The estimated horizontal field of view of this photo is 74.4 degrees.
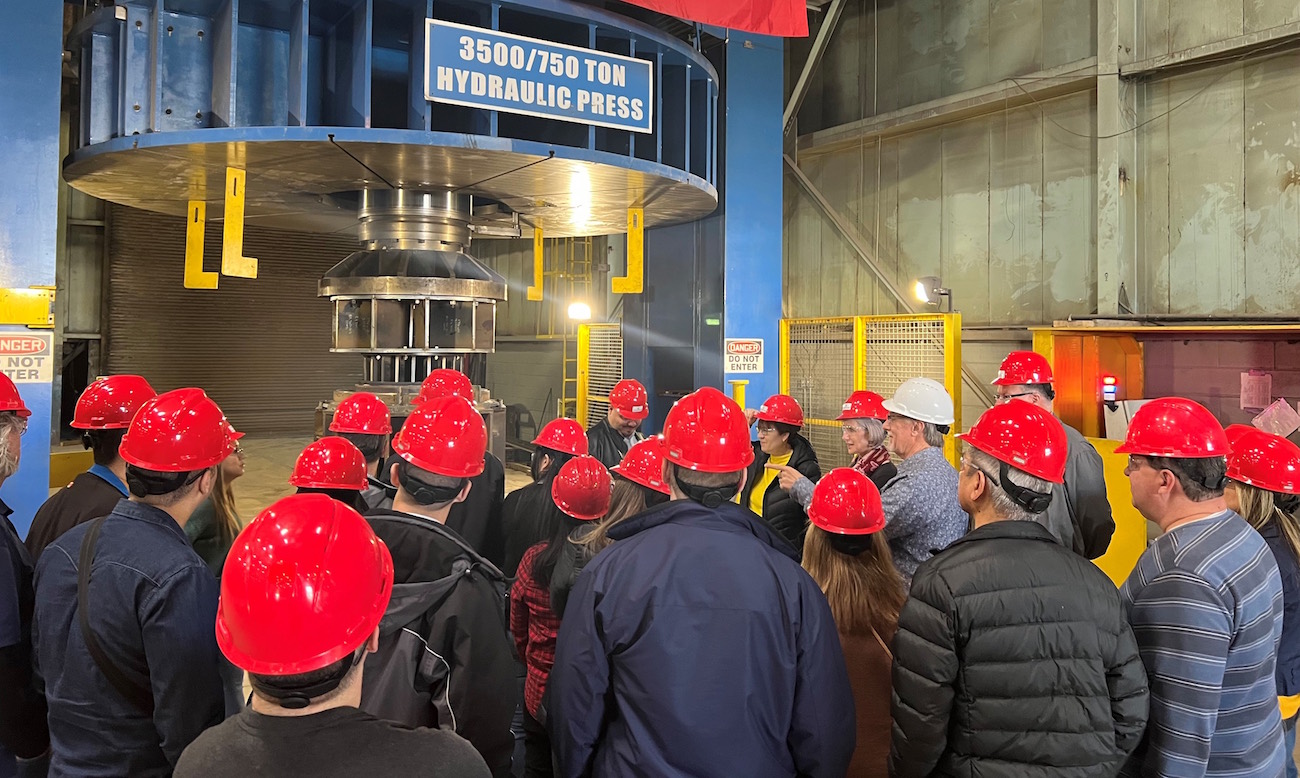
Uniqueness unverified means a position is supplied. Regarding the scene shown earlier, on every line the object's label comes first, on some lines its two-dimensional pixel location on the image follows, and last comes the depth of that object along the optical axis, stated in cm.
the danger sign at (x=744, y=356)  718
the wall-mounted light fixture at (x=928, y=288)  897
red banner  540
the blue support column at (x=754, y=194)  708
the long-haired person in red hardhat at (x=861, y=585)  252
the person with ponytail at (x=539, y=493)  384
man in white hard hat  360
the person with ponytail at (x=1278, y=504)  290
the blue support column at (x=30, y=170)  438
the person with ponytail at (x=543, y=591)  294
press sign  454
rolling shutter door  1351
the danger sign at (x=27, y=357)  434
